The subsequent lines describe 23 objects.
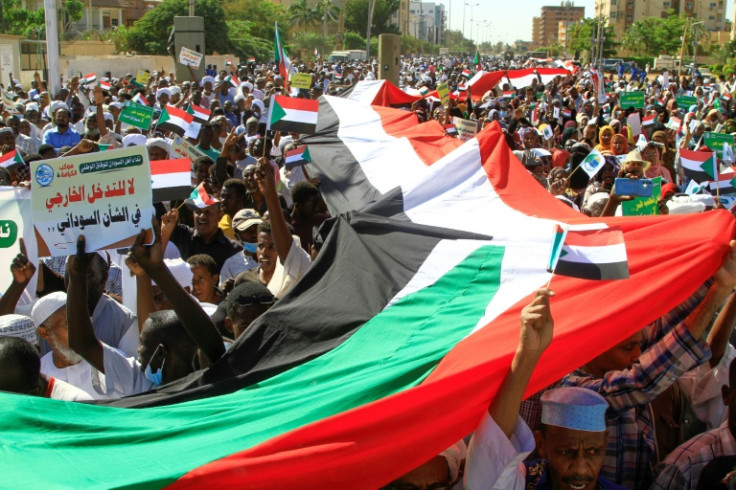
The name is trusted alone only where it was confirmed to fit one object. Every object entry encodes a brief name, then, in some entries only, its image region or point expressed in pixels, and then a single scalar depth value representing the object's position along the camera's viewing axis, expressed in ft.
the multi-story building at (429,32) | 607.08
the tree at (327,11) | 296.36
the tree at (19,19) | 169.99
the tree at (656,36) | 255.91
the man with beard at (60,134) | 38.81
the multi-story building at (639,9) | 441.52
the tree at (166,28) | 159.02
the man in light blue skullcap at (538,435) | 8.99
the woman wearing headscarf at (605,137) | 36.04
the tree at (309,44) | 243.85
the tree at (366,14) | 289.94
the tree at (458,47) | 515.26
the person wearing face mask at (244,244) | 19.94
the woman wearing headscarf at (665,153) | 34.76
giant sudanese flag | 8.59
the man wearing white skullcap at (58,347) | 13.80
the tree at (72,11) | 199.11
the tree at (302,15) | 304.50
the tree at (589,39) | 257.34
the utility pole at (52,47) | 54.13
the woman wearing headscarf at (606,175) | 27.94
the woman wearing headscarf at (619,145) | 33.65
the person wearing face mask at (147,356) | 12.68
